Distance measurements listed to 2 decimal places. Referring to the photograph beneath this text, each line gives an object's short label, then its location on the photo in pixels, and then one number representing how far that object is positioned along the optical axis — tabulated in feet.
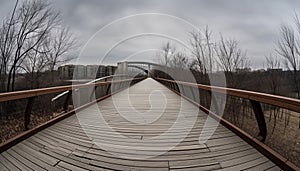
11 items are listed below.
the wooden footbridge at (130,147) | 7.09
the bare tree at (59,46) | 39.14
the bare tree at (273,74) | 30.81
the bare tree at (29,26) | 30.81
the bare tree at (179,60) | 49.58
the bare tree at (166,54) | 79.80
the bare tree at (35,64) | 32.86
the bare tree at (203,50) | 34.30
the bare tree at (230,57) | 29.58
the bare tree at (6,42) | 28.86
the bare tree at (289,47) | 29.27
